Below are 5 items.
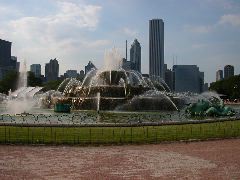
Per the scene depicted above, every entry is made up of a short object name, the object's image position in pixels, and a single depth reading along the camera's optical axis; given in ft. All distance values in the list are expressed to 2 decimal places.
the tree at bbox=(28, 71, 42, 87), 521.74
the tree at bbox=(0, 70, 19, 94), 495.24
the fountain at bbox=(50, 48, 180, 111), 199.00
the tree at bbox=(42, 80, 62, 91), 524.16
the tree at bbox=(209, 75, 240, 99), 503.61
